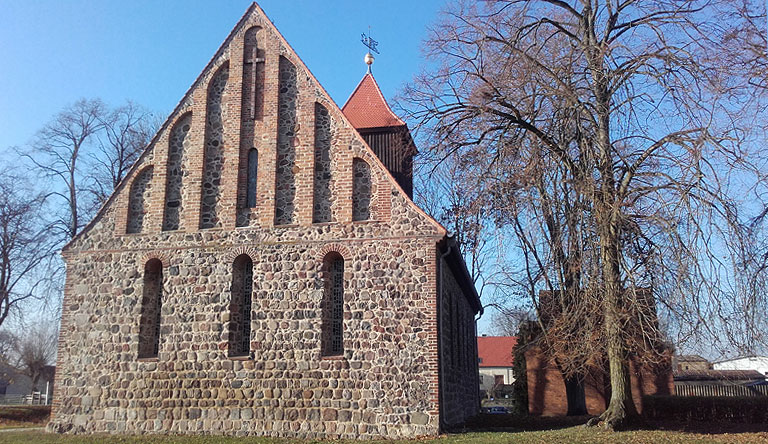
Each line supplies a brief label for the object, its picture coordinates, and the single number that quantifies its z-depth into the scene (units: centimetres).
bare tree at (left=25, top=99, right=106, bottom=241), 2919
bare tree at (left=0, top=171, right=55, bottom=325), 2800
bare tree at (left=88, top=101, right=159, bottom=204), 3009
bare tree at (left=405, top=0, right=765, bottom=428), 1213
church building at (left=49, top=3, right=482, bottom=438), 1496
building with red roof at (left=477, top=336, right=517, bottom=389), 6638
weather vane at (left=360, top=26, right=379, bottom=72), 2309
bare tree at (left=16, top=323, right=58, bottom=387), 4834
